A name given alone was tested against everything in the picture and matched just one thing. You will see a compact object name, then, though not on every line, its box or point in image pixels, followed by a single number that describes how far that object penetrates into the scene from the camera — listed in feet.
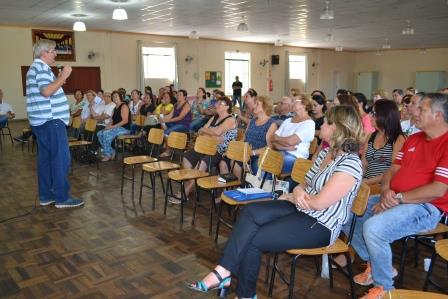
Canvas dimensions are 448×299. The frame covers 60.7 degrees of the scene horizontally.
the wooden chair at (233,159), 10.91
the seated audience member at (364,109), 13.04
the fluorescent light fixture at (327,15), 22.44
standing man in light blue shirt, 12.42
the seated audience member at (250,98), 13.99
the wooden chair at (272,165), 10.41
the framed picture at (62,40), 37.70
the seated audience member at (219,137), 13.89
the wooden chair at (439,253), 6.51
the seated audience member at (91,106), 24.13
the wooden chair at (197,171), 11.80
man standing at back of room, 49.09
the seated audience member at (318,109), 14.53
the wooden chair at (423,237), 7.68
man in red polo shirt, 7.11
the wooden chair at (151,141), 14.05
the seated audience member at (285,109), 17.85
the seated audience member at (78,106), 26.45
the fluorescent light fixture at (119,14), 21.63
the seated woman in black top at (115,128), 21.61
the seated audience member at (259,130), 12.92
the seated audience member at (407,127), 14.13
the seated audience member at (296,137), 12.25
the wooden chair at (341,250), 6.86
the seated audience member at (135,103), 25.82
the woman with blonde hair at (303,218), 6.86
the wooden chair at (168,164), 12.91
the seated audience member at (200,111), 24.48
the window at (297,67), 61.27
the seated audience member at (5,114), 27.40
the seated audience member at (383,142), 9.68
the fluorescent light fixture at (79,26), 26.45
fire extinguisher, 58.15
